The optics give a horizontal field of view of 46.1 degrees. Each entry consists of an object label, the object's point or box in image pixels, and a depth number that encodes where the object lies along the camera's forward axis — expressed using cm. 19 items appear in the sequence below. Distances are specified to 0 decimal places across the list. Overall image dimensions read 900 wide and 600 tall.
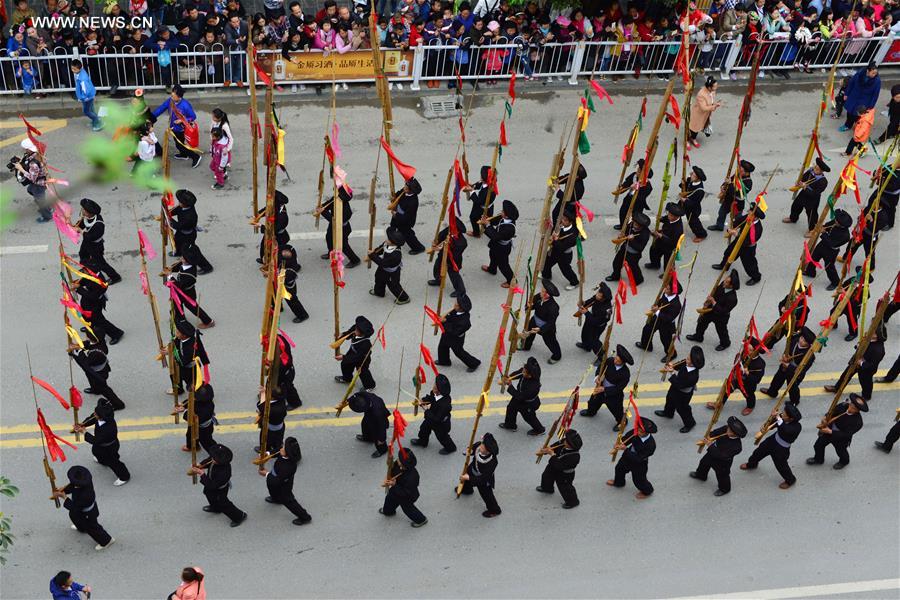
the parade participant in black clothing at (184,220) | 1272
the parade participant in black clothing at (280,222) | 1311
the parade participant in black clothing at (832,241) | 1331
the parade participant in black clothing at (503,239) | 1305
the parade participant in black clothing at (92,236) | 1242
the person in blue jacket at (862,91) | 1673
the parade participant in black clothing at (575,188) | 1381
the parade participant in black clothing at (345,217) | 1302
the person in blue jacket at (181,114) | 1461
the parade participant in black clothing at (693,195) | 1387
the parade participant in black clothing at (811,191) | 1432
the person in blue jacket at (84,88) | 1502
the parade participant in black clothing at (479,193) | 1386
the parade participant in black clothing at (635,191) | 1416
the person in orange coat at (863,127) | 1574
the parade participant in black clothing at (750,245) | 1323
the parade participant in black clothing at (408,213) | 1324
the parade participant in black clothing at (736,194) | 1411
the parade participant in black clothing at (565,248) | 1320
